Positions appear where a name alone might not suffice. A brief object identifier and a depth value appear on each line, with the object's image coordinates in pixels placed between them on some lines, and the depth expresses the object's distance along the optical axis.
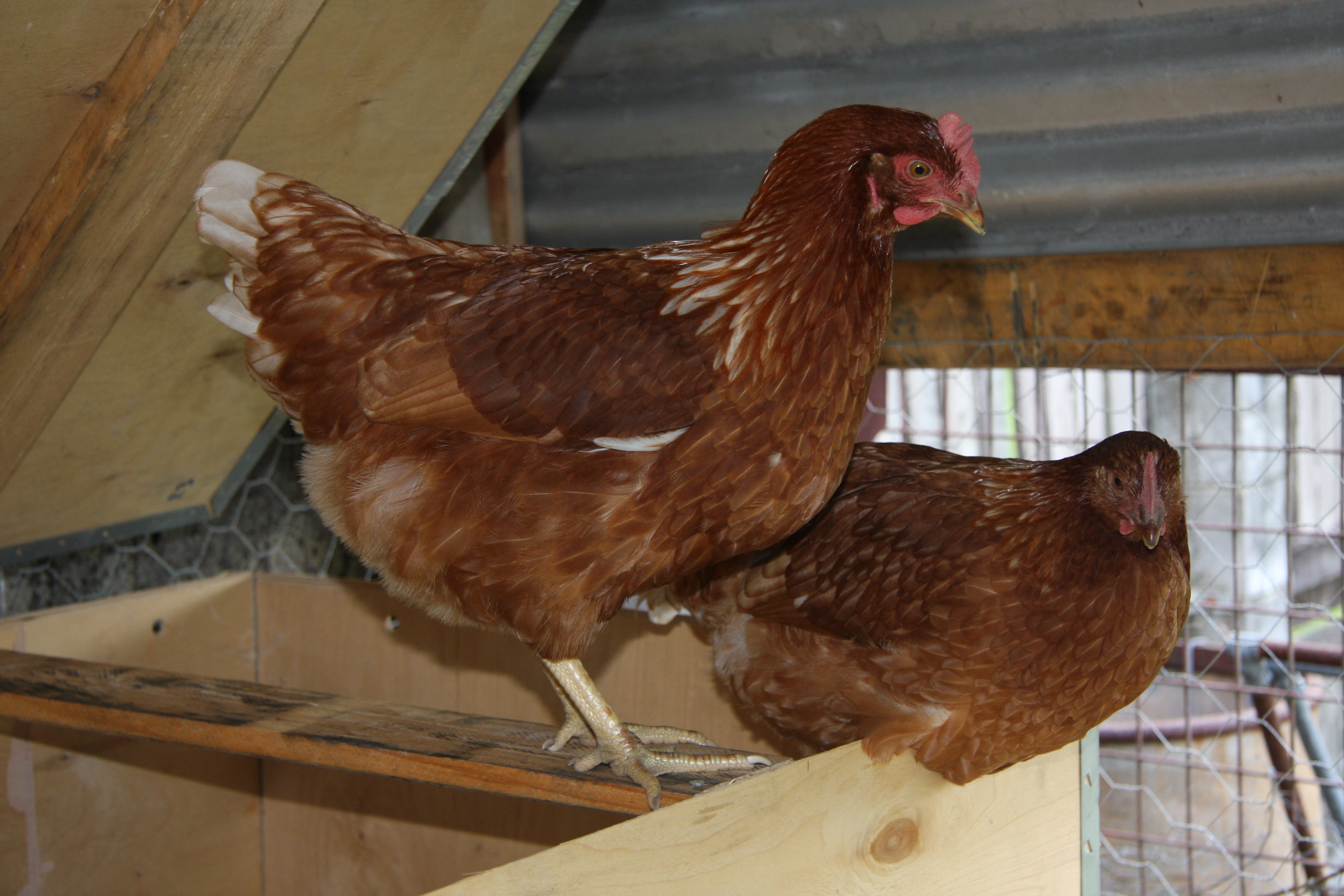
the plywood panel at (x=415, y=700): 0.99
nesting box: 0.84
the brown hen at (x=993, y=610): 0.80
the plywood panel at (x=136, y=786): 0.98
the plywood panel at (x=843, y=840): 0.70
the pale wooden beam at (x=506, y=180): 1.14
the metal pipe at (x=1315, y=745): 1.13
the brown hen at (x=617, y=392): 0.78
